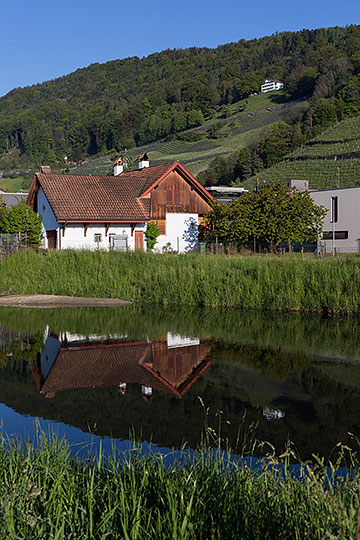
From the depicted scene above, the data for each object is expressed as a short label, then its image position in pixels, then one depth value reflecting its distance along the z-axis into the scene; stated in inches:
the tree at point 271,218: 1465.3
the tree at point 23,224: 1573.6
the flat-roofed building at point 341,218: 1886.1
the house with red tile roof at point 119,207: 1573.6
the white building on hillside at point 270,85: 6894.7
